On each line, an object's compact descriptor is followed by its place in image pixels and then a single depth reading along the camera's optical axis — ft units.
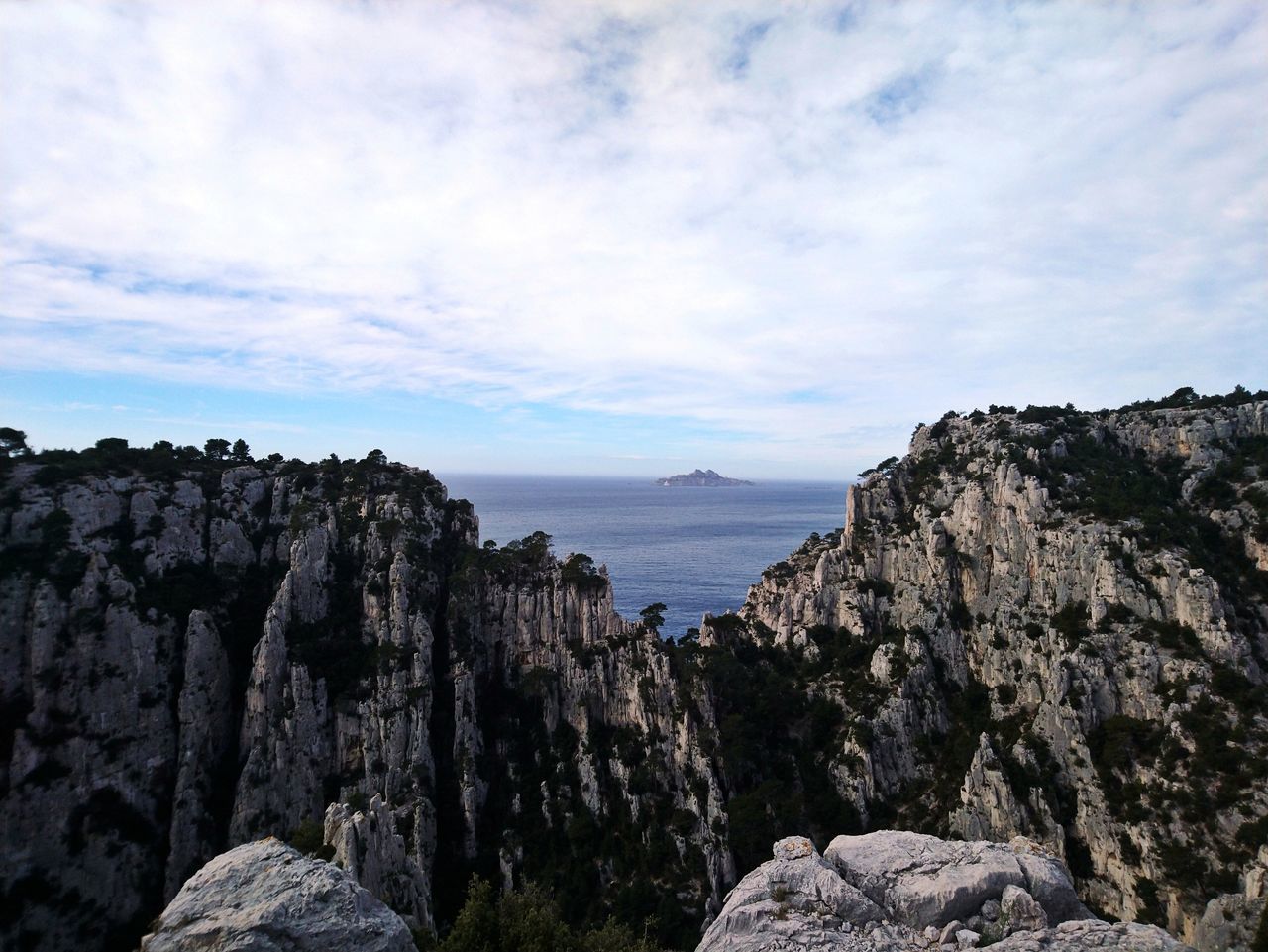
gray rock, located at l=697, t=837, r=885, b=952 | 74.33
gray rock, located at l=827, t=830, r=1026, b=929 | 78.33
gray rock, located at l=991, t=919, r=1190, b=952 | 66.95
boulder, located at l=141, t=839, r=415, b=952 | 65.36
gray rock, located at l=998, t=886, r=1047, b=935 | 74.13
